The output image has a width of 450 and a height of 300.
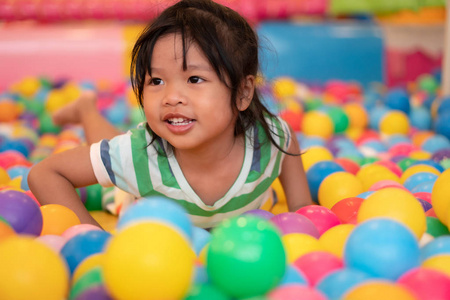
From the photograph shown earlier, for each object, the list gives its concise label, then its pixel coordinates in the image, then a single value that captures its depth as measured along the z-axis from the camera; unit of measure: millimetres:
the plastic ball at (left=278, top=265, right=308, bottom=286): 679
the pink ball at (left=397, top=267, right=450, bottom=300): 661
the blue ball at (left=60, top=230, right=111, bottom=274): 781
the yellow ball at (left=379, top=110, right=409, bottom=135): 2059
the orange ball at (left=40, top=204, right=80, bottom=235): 974
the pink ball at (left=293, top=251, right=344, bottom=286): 741
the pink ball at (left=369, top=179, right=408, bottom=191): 1184
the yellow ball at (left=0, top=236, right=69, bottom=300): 628
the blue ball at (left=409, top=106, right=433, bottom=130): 2143
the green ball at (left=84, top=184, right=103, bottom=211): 1434
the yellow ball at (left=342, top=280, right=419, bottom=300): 608
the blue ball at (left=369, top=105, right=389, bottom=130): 2168
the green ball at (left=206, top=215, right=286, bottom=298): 622
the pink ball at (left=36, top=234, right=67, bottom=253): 844
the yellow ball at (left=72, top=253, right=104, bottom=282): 717
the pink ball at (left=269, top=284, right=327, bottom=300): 619
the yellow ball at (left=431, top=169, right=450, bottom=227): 916
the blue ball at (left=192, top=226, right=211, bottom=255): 863
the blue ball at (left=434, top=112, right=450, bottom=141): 1832
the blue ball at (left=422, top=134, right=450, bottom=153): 1726
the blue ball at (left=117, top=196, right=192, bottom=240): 680
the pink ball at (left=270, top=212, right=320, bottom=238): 923
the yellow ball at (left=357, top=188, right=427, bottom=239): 832
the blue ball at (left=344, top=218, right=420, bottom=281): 706
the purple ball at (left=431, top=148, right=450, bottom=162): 1492
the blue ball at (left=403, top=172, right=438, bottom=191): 1258
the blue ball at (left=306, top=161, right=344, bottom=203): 1381
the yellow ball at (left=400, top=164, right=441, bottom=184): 1325
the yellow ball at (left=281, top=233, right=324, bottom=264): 812
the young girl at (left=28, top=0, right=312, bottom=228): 1063
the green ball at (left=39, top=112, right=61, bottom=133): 2221
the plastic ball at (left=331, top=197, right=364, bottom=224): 1052
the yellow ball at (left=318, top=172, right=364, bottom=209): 1225
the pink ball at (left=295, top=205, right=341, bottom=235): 1013
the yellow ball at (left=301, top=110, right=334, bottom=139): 2033
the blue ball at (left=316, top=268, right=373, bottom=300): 672
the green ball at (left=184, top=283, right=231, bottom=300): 629
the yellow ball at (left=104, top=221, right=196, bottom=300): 592
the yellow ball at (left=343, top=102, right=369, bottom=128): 2229
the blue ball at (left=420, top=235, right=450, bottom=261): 798
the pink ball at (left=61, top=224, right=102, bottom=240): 895
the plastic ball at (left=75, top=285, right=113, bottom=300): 633
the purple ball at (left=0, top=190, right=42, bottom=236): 873
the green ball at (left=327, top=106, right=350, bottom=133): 2117
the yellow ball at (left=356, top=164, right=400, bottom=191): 1316
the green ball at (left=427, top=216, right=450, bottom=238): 944
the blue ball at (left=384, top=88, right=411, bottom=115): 2289
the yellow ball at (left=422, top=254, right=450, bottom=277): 737
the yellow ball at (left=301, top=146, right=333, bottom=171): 1564
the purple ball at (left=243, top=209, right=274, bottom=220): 1041
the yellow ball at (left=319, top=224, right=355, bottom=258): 859
